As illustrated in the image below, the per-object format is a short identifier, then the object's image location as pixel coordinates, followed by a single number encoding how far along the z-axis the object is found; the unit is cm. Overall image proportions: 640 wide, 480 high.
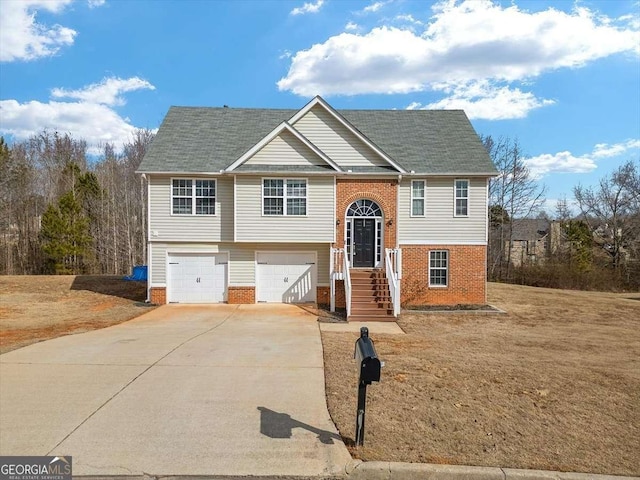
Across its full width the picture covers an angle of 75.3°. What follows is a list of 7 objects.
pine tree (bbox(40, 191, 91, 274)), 2761
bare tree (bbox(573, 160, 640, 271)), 3562
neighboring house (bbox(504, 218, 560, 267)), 4160
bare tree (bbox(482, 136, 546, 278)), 3794
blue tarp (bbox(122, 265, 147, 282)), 2092
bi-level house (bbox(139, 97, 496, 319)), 1576
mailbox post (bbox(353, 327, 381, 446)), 404
